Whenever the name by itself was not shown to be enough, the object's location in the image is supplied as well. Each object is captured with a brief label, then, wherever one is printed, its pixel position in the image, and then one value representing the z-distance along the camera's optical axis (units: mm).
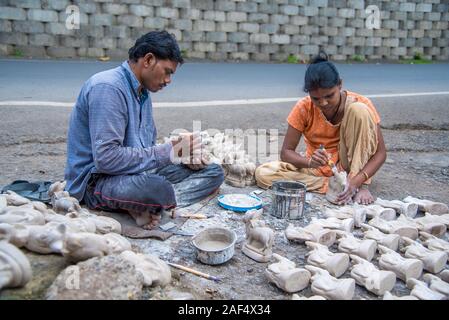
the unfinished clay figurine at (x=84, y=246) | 1877
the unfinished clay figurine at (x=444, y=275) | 2324
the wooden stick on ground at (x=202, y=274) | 2307
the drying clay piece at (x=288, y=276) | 2189
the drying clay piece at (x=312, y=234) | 2676
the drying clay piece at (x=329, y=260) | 2332
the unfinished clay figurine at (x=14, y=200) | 2479
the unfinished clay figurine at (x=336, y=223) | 2840
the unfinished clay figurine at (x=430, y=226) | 2885
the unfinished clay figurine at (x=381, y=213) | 3099
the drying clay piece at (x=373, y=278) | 2211
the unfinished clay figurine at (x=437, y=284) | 2170
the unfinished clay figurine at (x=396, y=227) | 2807
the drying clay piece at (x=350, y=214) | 3020
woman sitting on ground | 3223
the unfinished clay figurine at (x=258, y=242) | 2516
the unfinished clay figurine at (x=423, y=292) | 2090
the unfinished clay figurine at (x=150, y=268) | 1947
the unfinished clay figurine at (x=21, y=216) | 2078
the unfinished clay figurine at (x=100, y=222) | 2363
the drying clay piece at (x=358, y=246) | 2514
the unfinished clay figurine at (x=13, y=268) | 1642
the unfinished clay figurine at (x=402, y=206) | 3205
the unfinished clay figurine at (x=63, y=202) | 2600
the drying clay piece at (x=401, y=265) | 2336
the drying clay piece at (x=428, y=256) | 2416
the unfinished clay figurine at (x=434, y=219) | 2988
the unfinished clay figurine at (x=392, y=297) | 2025
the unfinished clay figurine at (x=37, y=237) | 1930
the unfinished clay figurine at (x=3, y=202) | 2267
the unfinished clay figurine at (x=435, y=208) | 3254
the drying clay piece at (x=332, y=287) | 2078
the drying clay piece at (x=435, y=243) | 2607
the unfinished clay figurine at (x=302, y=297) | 2020
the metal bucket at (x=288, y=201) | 3111
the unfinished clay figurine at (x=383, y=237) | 2645
